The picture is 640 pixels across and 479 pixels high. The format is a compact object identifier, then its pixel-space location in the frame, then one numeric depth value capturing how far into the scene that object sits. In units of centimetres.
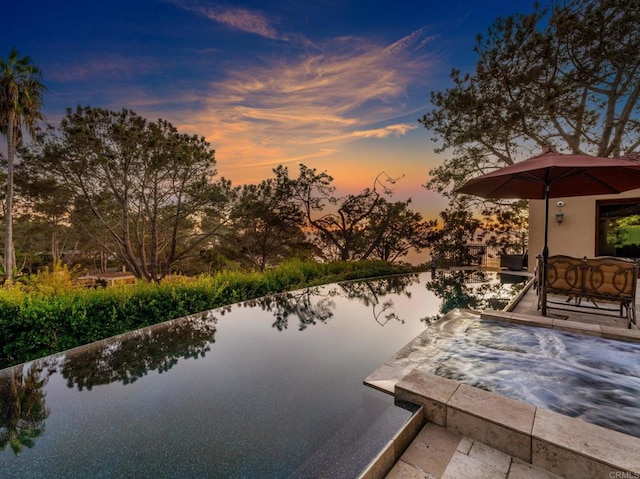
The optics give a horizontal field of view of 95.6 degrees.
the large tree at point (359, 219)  1440
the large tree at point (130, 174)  1262
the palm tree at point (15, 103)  1085
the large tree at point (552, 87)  800
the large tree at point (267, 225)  1539
